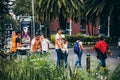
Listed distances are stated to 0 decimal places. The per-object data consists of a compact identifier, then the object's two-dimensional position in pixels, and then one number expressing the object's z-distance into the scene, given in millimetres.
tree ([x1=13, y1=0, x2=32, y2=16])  42990
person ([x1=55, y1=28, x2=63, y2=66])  11112
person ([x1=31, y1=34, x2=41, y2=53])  11406
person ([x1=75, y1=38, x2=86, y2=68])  12205
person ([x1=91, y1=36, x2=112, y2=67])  10826
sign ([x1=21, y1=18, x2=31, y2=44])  23944
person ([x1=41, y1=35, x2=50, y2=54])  11651
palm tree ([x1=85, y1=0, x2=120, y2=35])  25839
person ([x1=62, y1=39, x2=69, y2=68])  11208
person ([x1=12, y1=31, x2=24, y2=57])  12210
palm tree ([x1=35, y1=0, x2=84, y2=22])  28950
